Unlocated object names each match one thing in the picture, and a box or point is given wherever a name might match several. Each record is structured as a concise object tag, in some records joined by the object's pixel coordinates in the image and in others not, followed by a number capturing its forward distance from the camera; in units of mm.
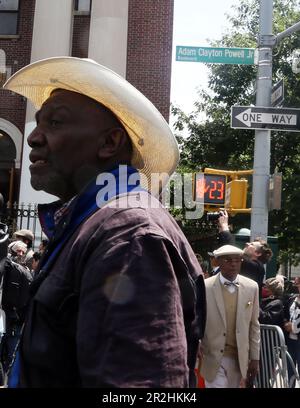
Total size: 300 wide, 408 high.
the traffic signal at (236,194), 9852
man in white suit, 5371
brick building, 16734
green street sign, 9430
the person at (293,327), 8461
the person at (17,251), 8188
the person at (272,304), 8195
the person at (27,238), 9008
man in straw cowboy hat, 1304
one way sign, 8609
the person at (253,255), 6898
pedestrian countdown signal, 10164
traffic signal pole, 8469
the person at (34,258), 8825
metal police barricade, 6715
